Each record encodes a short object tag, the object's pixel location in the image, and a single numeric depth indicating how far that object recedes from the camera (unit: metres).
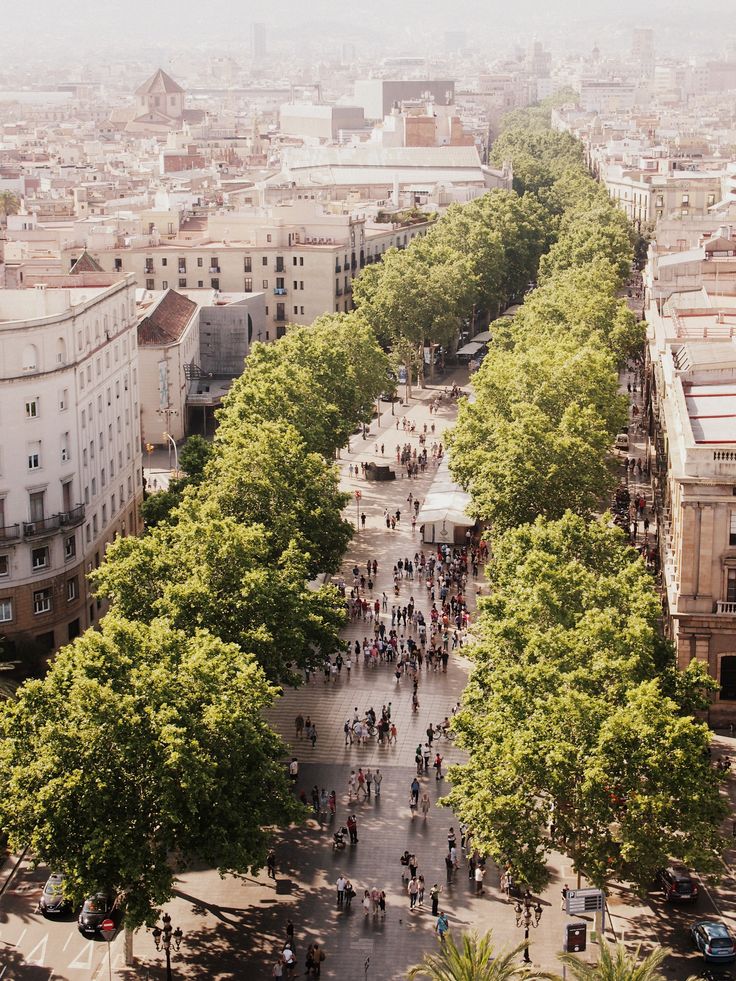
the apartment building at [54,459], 65.69
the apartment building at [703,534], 58.12
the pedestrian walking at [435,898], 46.53
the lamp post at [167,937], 43.62
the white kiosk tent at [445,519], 83.62
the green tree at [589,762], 41.94
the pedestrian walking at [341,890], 46.84
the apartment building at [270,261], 139.62
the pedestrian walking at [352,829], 51.00
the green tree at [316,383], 80.81
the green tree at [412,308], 128.38
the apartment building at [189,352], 106.69
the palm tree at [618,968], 34.72
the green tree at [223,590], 52.44
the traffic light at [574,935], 43.53
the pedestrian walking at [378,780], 54.81
